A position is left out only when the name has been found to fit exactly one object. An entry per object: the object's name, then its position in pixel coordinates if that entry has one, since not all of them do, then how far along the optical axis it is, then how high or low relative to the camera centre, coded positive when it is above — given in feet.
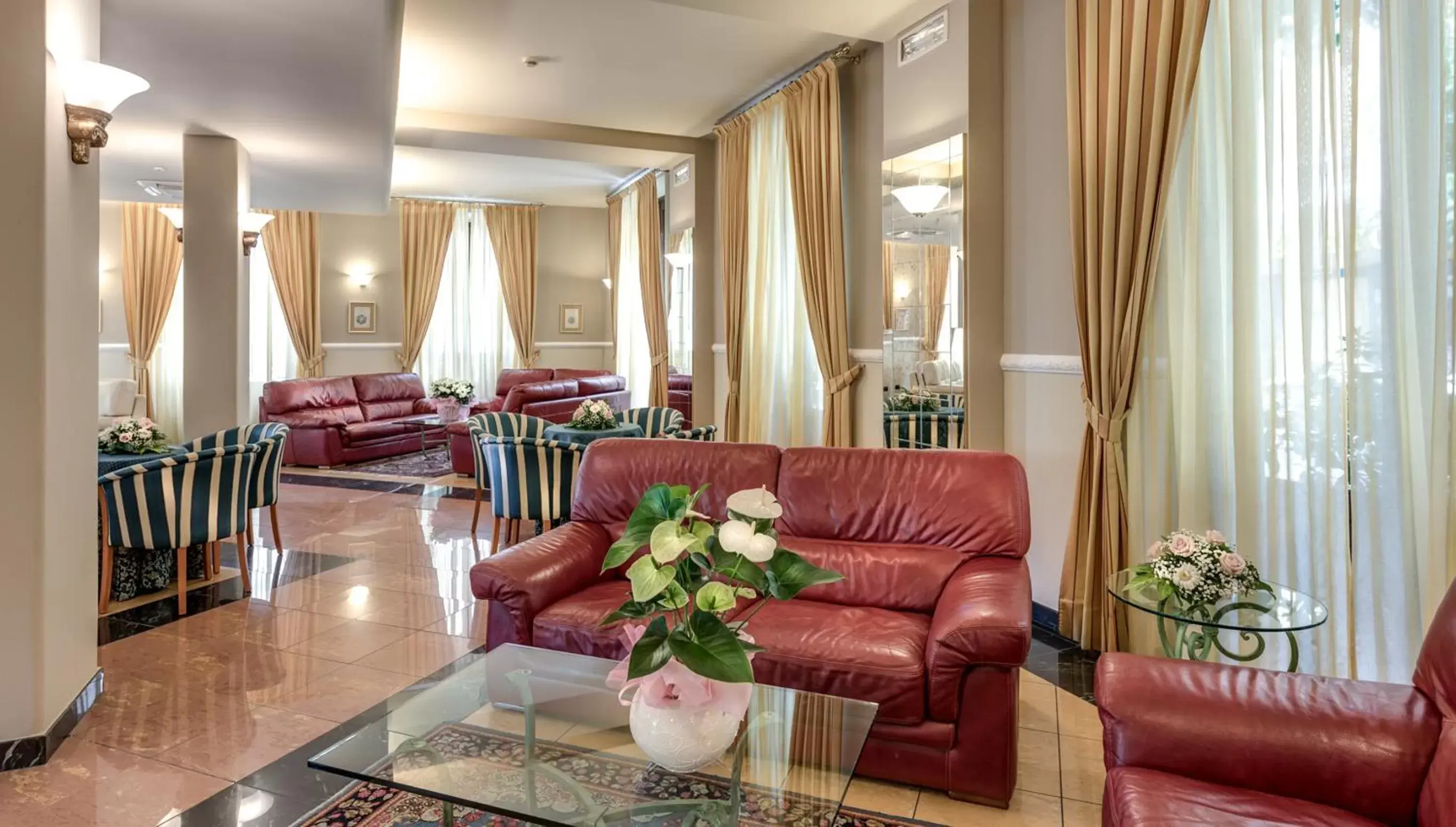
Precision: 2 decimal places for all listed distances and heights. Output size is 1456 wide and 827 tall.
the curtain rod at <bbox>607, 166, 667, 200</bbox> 33.06 +9.12
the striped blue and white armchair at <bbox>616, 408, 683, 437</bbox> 21.44 -0.40
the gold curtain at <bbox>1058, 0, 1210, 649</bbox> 10.85 +2.56
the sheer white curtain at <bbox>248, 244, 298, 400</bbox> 37.65 +3.44
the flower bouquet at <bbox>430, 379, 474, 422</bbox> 36.37 +0.55
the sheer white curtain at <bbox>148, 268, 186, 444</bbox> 37.14 +1.42
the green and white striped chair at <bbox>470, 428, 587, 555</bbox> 17.08 -1.44
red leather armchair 5.58 -2.35
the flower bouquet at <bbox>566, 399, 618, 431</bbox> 21.18 -0.33
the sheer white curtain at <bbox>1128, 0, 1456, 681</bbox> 8.12 +0.95
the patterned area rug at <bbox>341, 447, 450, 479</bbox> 30.04 -2.22
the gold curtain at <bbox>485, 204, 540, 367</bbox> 40.68 +6.73
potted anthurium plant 5.45 -1.40
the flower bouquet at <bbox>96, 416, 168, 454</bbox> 16.20 -0.67
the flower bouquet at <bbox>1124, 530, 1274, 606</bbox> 8.53 -1.68
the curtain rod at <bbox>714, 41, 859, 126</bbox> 18.66 +7.91
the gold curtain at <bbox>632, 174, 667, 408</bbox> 31.78 +4.76
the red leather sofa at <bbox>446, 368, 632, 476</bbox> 28.32 +0.29
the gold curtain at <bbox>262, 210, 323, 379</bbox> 37.37 +5.72
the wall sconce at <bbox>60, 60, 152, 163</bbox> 9.51 +3.37
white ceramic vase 5.81 -2.23
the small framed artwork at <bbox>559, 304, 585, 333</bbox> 42.06 +4.13
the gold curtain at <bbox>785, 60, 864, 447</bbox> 18.93 +3.79
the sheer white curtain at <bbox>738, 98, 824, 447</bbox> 21.20 +2.07
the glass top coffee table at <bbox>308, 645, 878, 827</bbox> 5.82 -2.62
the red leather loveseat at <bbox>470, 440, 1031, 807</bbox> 8.04 -2.03
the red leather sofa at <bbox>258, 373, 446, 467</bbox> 30.71 -0.41
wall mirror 14.92 +1.96
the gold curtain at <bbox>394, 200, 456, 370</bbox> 39.50 +6.28
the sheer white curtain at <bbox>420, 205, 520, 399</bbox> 40.52 +4.00
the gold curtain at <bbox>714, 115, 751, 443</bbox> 23.54 +4.70
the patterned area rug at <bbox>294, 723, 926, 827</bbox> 5.77 -2.65
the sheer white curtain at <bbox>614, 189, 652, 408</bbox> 35.45 +3.56
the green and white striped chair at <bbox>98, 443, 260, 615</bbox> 13.64 -1.57
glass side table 8.21 -2.06
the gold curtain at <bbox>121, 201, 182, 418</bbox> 36.14 +5.43
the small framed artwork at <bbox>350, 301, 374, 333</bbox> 39.29 +3.95
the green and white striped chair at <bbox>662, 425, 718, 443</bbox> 19.34 -0.69
